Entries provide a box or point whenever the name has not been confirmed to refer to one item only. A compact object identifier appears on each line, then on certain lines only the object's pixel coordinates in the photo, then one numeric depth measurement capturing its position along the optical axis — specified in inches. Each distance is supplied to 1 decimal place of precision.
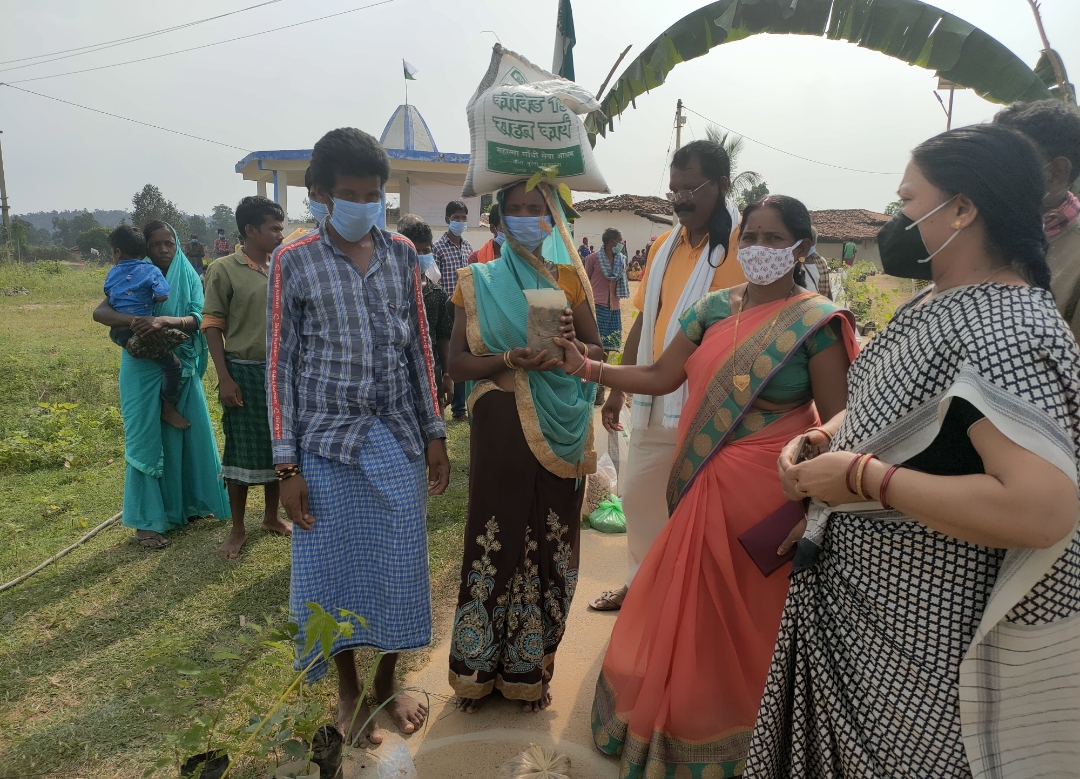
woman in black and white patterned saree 52.7
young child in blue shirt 173.9
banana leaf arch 183.3
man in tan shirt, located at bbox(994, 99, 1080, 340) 94.7
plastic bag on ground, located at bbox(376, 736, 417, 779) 90.6
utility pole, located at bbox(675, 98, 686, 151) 1020.5
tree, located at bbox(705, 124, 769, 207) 1284.4
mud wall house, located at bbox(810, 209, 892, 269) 1549.0
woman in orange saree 90.5
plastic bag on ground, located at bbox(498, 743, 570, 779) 93.5
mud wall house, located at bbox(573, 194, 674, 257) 1395.2
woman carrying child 175.3
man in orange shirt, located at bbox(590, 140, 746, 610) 126.8
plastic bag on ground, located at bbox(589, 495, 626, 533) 189.0
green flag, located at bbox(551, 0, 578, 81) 148.6
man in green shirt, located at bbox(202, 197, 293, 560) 164.1
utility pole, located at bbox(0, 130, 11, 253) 953.9
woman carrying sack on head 106.1
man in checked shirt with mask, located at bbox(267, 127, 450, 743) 96.2
